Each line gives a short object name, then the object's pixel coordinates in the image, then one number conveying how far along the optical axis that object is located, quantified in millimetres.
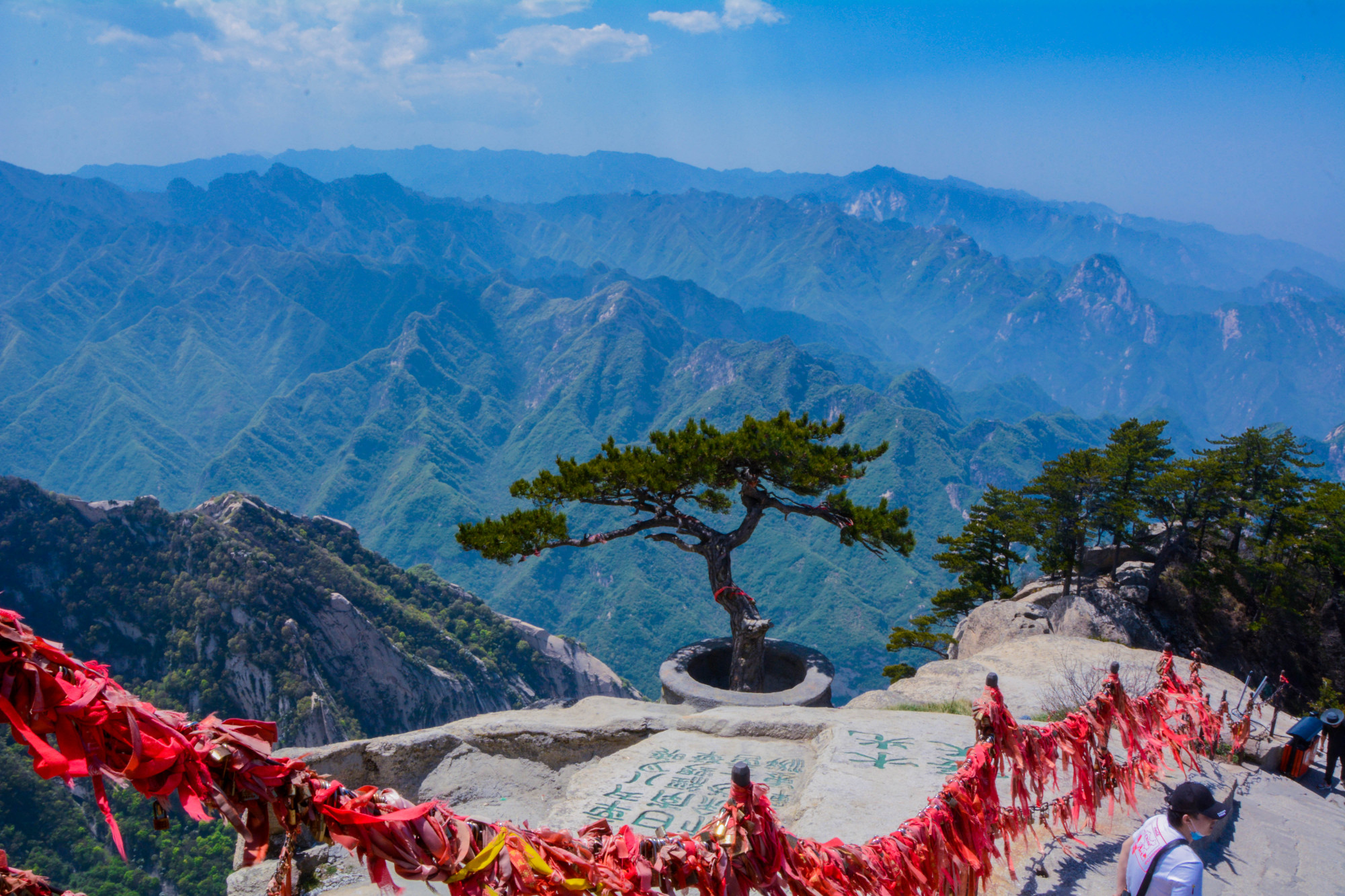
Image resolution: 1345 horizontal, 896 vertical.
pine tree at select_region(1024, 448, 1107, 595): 25828
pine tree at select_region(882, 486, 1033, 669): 30484
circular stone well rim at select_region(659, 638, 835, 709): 10930
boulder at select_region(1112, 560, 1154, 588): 25125
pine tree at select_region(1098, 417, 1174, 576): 25250
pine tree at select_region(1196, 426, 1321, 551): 24281
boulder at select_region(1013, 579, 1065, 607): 23938
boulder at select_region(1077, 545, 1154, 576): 26906
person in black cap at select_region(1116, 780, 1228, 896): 4289
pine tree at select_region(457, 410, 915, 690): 13023
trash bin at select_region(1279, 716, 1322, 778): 8773
